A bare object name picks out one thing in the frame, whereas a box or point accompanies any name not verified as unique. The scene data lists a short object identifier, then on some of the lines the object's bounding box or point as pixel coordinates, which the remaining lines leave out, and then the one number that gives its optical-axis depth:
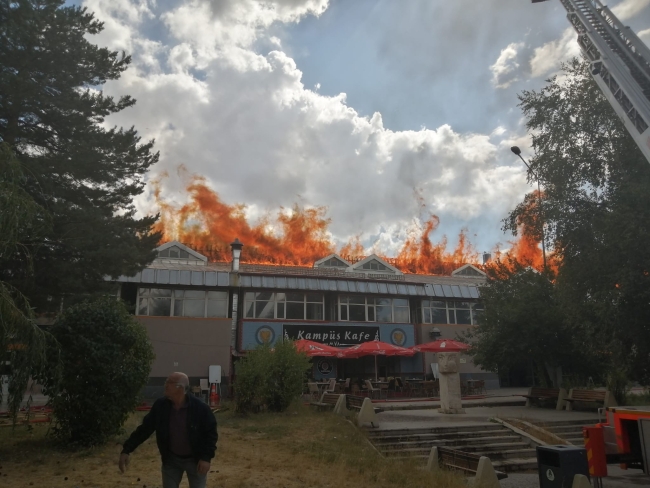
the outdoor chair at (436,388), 24.38
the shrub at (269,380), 15.01
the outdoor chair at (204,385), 24.39
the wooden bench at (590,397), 16.31
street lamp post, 16.57
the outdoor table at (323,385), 22.95
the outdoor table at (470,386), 25.29
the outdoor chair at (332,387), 21.30
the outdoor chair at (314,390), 20.72
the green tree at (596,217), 13.10
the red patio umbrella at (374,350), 22.91
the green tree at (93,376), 9.73
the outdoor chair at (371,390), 22.39
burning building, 27.62
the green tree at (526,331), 19.81
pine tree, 14.91
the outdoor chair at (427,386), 23.56
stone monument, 16.27
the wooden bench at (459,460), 8.74
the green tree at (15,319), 7.91
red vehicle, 8.07
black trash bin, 6.75
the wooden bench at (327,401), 16.20
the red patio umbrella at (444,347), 22.11
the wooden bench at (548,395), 18.08
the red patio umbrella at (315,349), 21.78
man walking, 4.77
